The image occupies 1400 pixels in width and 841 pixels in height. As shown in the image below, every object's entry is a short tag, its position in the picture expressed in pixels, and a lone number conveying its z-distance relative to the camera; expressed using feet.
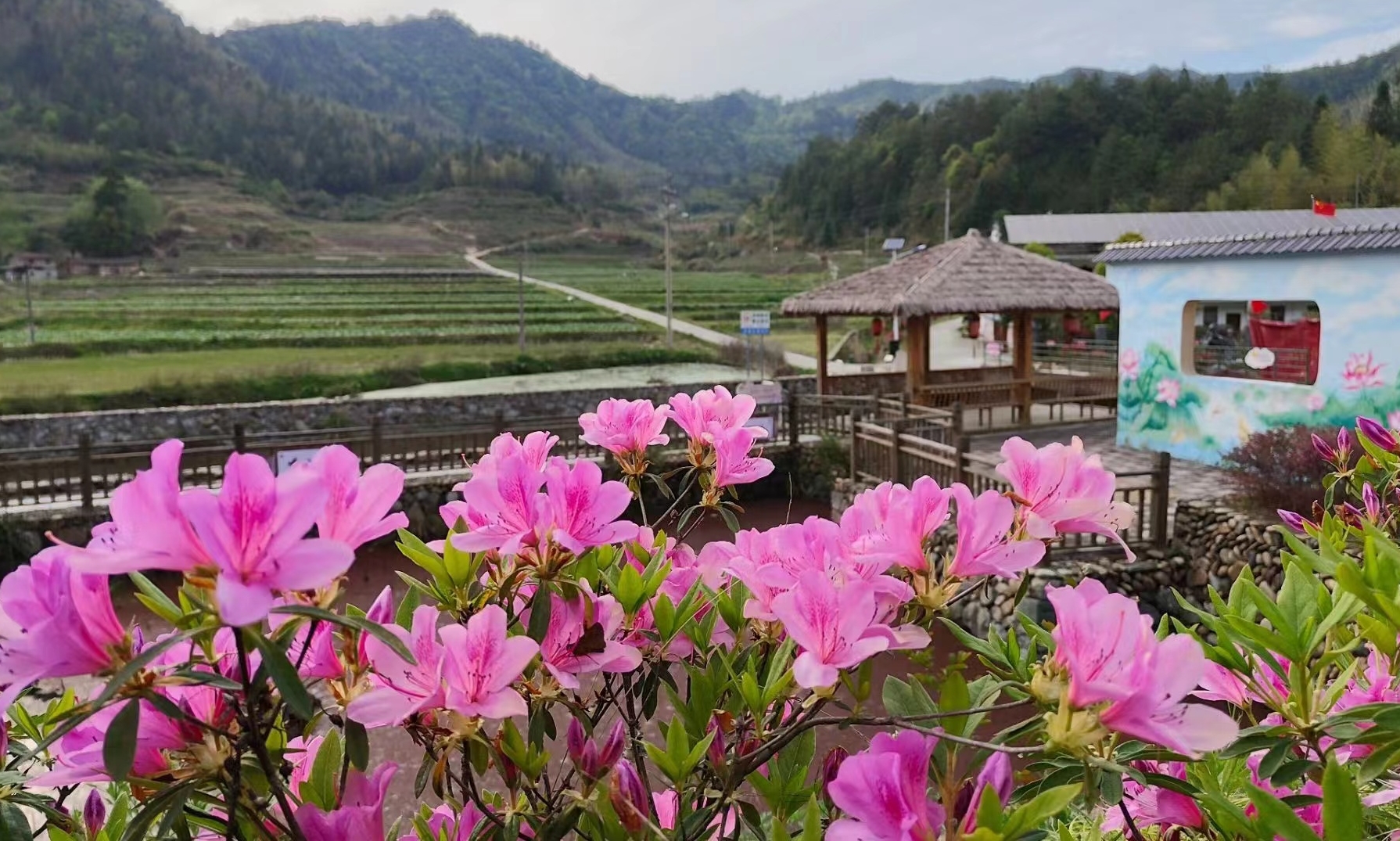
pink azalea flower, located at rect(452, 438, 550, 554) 2.73
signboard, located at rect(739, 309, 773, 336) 40.40
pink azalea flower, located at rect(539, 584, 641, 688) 2.84
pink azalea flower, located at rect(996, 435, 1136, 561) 2.93
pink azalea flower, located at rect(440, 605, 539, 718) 2.40
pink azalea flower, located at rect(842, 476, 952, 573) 2.71
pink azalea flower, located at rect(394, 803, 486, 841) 2.82
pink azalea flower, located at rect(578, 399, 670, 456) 3.88
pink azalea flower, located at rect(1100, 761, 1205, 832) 2.98
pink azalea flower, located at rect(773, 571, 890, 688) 2.44
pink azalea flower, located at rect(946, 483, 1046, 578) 2.72
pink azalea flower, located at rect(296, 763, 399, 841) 2.45
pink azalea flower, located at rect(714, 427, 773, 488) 3.83
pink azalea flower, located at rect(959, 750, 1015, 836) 2.28
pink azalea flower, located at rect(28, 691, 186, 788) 2.23
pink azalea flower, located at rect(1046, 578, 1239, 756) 2.09
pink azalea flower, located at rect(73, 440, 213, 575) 1.85
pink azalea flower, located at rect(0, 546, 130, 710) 1.95
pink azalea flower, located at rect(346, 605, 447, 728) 2.29
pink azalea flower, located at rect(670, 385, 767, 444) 3.92
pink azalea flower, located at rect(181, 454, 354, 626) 1.84
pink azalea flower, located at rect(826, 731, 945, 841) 2.35
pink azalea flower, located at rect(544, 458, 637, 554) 2.76
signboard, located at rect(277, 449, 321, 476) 26.55
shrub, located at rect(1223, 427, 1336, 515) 20.52
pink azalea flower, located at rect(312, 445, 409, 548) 2.19
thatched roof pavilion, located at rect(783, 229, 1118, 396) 34.47
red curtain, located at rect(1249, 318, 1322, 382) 28.35
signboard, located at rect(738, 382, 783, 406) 35.45
